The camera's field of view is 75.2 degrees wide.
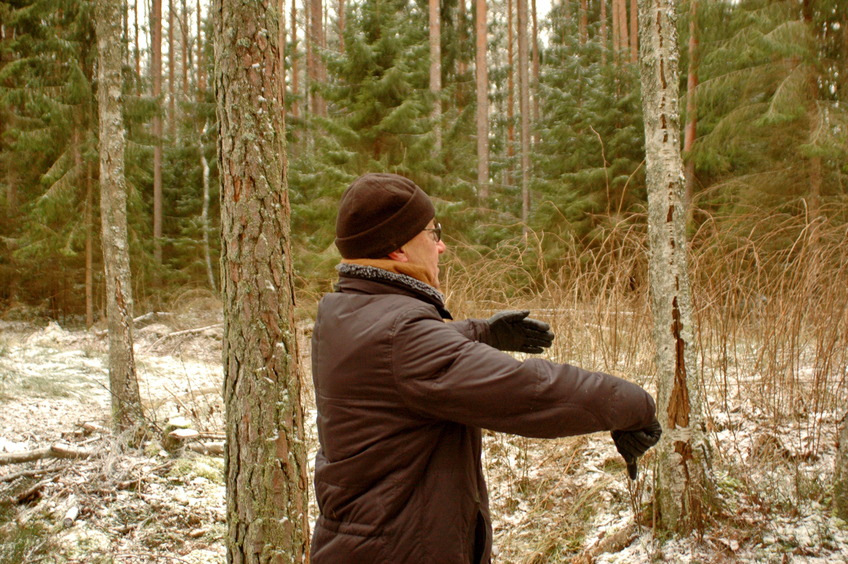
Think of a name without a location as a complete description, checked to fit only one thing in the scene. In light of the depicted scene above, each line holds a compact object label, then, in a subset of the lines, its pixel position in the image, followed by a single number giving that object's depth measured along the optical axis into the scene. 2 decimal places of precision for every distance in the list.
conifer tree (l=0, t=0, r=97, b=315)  10.66
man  1.38
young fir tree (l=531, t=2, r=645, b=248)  11.61
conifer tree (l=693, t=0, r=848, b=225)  7.95
